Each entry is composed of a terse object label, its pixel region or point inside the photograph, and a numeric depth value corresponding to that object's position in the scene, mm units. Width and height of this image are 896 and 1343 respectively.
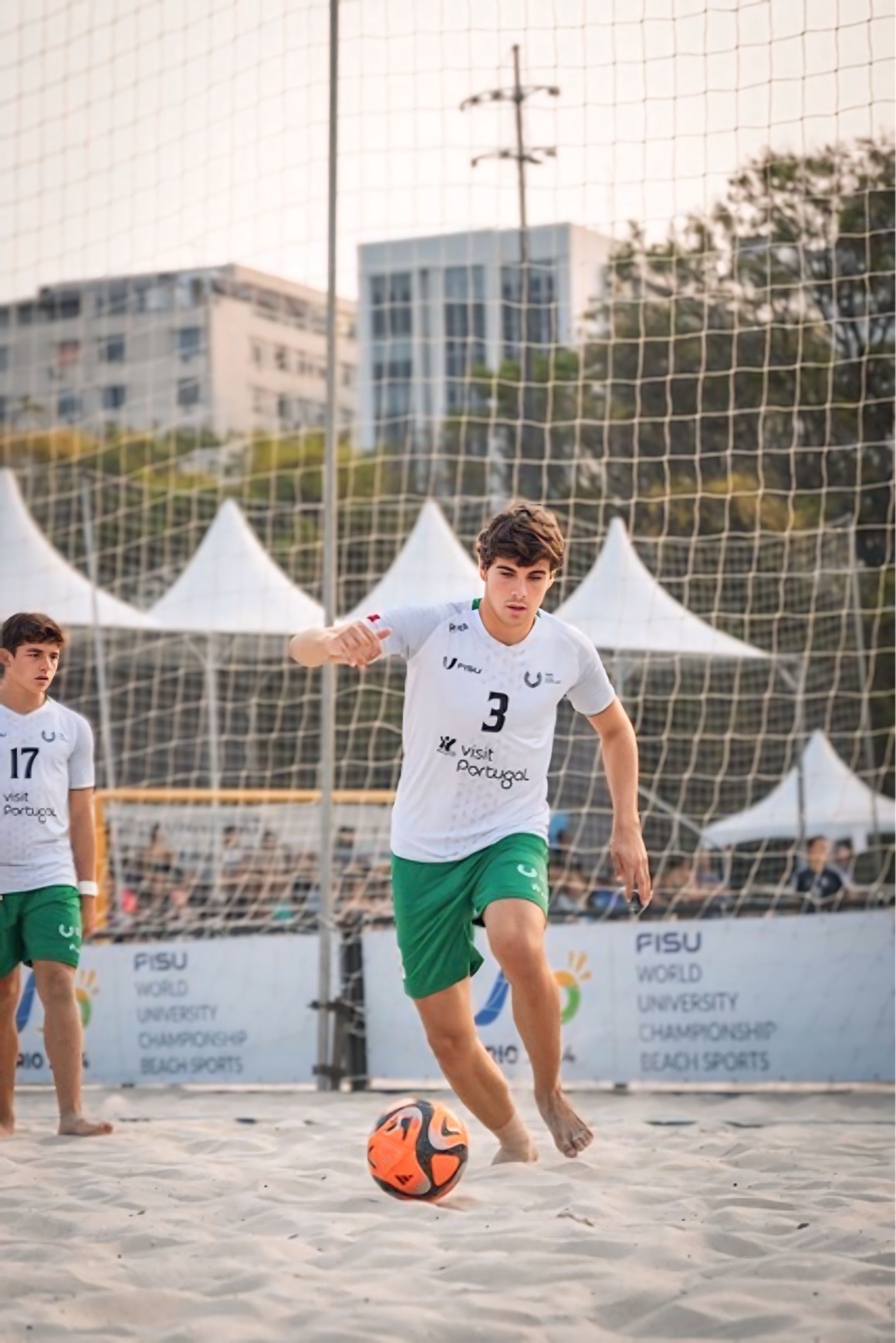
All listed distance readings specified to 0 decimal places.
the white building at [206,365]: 32781
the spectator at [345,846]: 14555
